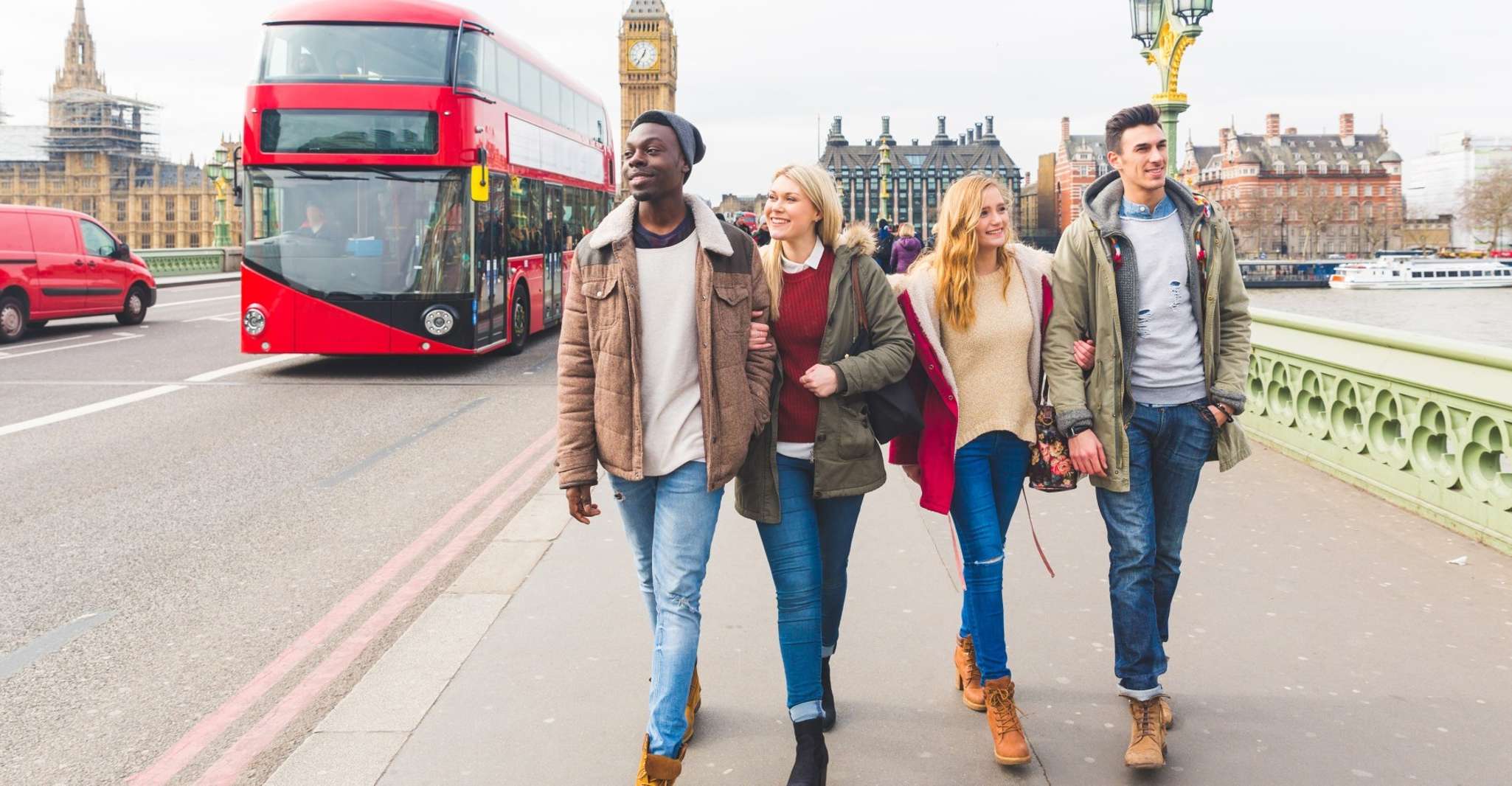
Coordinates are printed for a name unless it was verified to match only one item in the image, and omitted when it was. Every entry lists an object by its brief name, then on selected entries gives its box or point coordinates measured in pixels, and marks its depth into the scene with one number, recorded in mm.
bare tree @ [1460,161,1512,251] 98250
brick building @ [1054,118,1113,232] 160625
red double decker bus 12500
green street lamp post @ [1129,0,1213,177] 10797
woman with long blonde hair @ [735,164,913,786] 3256
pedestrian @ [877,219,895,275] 19156
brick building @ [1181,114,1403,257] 129875
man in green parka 3467
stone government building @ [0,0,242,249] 117375
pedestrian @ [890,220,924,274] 12719
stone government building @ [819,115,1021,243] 174875
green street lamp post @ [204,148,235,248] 32400
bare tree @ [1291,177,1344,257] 128125
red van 17250
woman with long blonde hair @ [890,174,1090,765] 3537
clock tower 130625
